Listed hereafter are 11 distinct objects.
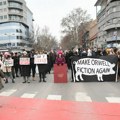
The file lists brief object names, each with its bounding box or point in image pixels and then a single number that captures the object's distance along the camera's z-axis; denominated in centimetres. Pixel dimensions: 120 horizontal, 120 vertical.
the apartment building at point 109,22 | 3975
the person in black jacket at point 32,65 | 861
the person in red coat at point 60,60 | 798
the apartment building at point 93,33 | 5731
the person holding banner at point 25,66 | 836
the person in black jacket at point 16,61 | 963
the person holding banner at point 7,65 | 835
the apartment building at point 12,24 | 5316
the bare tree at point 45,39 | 5376
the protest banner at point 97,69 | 808
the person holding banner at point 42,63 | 829
